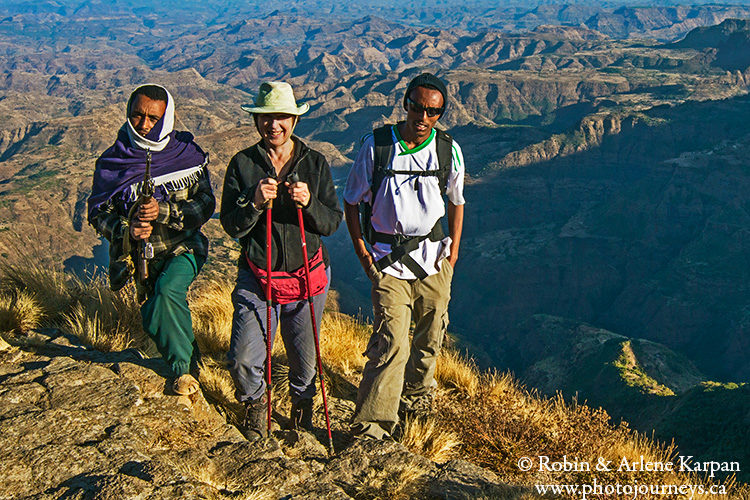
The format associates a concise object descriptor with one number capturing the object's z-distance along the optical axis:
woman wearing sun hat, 3.62
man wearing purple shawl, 3.75
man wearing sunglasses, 4.09
